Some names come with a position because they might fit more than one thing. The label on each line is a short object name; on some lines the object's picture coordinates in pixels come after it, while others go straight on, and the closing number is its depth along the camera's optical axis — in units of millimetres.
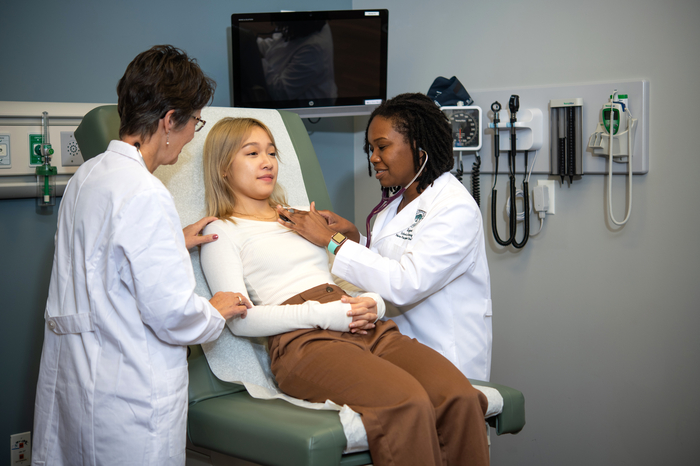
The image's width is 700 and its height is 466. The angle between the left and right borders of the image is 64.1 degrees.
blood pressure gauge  2152
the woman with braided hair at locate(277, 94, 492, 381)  1493
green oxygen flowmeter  1767
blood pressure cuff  2160
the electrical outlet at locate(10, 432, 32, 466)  1814
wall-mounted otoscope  2100
